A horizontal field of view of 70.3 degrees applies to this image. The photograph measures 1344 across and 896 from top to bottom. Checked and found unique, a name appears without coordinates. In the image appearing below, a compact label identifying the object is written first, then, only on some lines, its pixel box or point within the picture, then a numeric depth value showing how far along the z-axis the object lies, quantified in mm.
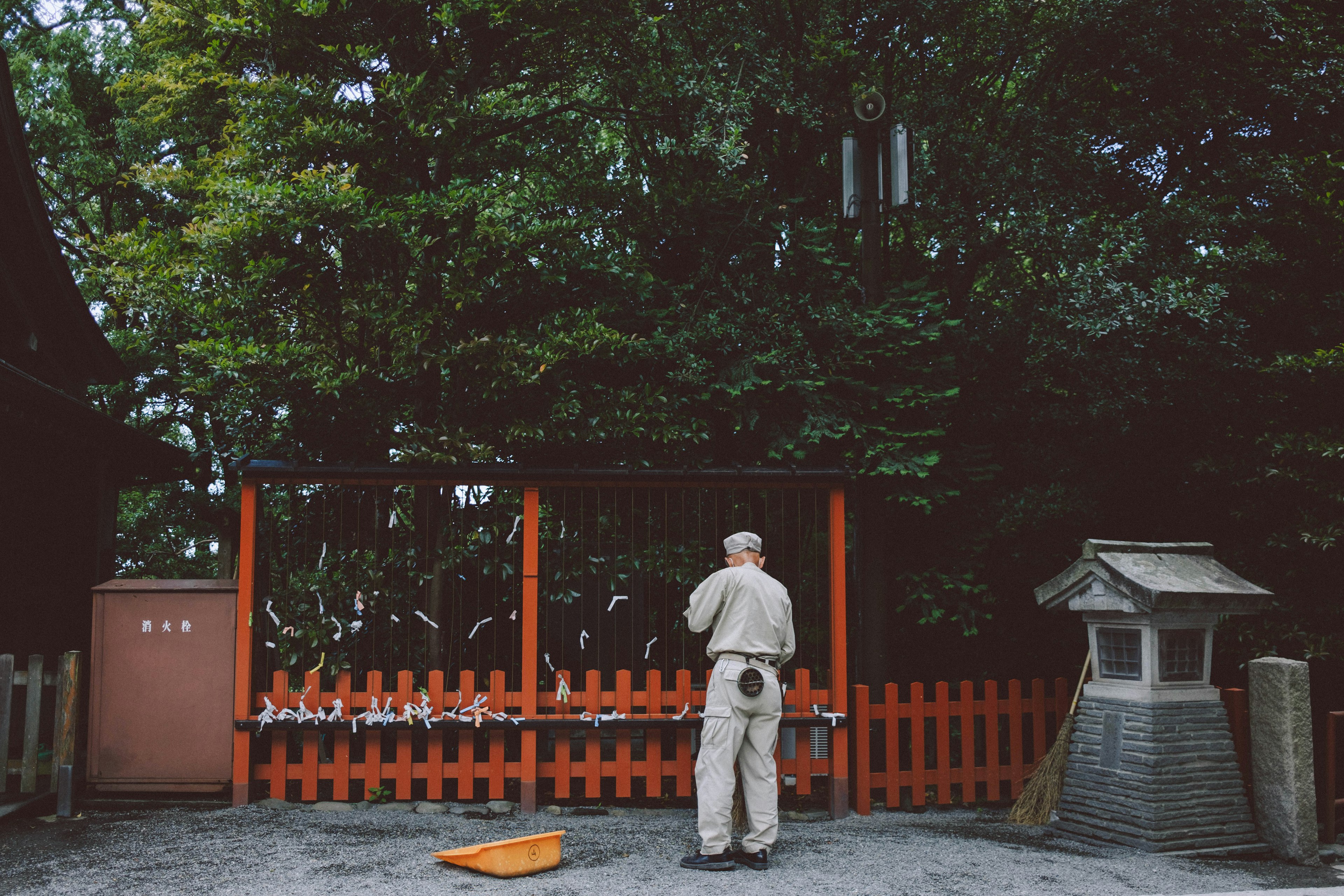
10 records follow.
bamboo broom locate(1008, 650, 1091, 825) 6359
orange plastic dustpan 4918
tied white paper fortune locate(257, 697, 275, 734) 6242
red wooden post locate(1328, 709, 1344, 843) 5961
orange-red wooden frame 6336
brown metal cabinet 6359
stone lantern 5699
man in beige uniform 5242
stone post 5629
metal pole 7410
